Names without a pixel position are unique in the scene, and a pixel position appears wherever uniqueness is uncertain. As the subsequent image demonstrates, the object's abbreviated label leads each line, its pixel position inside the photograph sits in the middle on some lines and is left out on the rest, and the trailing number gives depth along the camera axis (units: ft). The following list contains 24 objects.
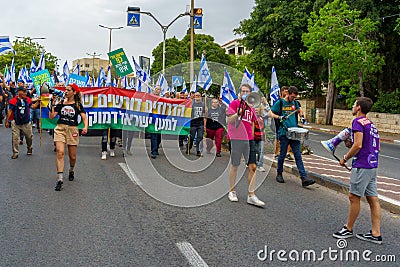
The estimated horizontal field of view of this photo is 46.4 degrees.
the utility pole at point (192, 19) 76.33
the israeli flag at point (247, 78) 33.32
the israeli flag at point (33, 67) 70.64
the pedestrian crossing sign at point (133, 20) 81.82
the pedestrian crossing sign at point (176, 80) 53.26
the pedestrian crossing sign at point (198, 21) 77.71
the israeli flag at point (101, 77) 71.63
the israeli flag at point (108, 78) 71.20
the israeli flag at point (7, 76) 87.78
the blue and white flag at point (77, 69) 74.59
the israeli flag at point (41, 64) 64.41
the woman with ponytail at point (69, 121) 26.76
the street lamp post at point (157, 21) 81.97
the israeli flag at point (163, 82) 55.93
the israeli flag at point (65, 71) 67.59
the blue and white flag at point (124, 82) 61.77
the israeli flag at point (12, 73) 81.00
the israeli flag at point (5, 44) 53.21
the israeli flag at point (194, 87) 48.01
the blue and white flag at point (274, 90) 40.71
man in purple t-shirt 18.13
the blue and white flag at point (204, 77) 45.96
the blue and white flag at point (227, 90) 37.19
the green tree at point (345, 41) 86.07
